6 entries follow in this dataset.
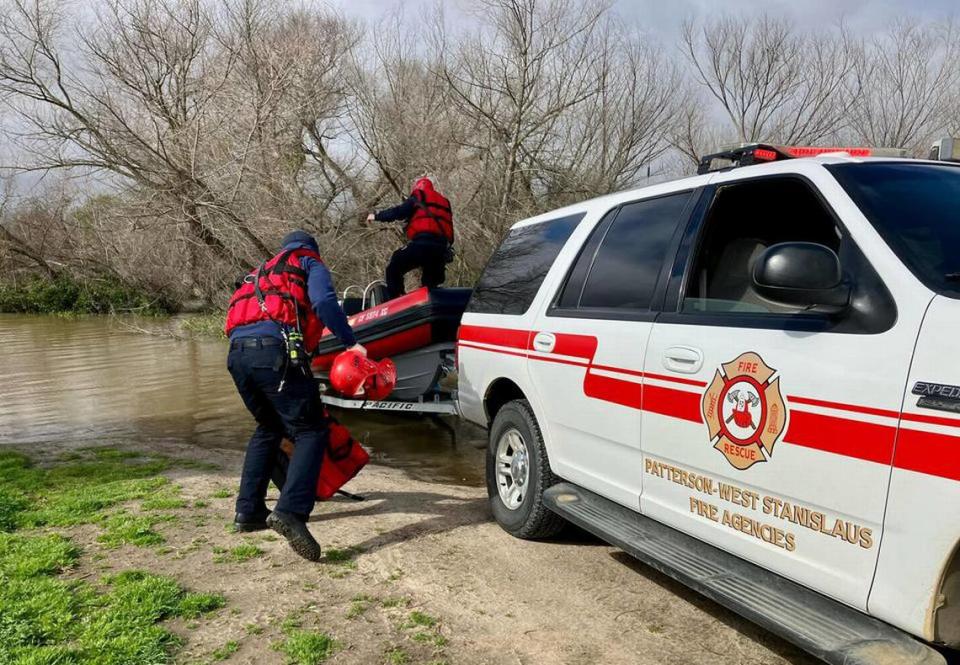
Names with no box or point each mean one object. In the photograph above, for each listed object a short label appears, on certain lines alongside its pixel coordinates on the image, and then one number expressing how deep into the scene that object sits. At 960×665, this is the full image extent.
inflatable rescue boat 7.31
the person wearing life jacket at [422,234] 8.54
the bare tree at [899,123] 22.22
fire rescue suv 2.30
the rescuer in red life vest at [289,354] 4.26
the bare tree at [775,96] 22.52
